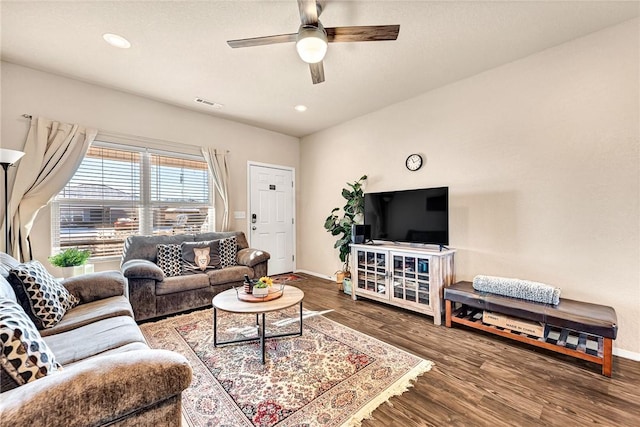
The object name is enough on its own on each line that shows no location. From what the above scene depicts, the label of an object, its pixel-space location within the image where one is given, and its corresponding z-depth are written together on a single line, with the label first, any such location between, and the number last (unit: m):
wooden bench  1.90
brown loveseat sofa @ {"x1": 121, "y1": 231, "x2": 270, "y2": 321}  2.80
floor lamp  2.41
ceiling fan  1.77
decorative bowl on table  2.29
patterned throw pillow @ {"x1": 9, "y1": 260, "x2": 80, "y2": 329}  1.73
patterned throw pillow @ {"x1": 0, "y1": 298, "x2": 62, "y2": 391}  0.93
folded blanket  2.23
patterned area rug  1.58
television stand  2.87
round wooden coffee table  2.06
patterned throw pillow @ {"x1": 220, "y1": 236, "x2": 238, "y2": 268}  3.62
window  3.17
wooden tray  2.24
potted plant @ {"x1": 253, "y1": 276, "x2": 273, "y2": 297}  2.29
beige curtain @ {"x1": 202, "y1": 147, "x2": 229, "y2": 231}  4.17
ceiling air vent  3.64
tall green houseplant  4.05
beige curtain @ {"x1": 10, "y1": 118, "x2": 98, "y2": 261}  2.75
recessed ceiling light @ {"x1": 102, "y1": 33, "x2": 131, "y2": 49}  2.32
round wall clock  3.51
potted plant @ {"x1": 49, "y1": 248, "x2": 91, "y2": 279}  2.75
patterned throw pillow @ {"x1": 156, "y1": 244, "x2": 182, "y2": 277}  3.24
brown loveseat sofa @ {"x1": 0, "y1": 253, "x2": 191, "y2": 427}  0.82
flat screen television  2.98
